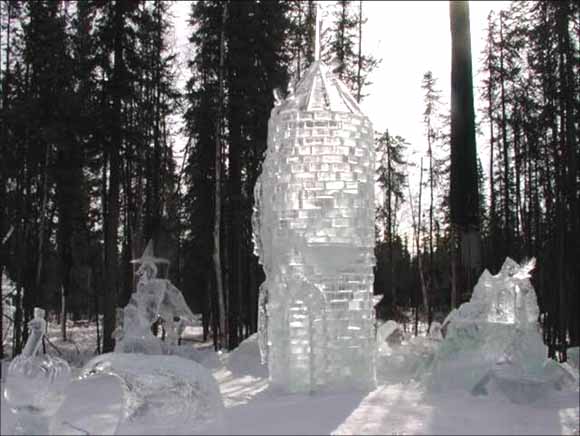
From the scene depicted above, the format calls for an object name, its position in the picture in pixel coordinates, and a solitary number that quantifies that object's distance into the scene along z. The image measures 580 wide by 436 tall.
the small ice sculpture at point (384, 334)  8.55
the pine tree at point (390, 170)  26.45
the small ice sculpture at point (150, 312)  8.41
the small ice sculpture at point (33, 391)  4.54
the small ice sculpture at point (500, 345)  5.83
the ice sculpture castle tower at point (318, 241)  6.89
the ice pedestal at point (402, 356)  7.56
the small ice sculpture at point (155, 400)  4.92
